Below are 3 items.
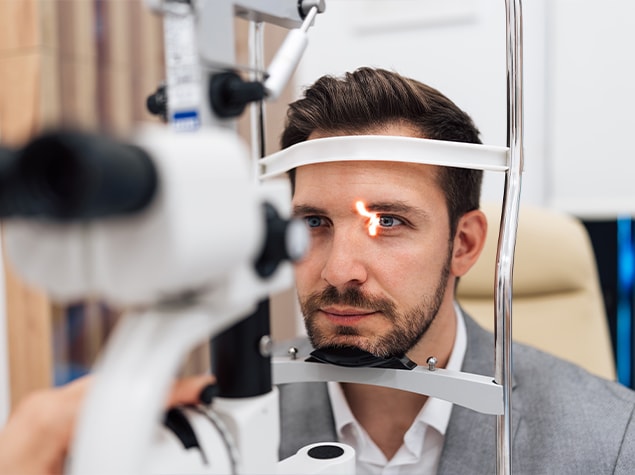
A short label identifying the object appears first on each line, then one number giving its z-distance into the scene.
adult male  0.87
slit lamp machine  0.33
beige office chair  1.57
